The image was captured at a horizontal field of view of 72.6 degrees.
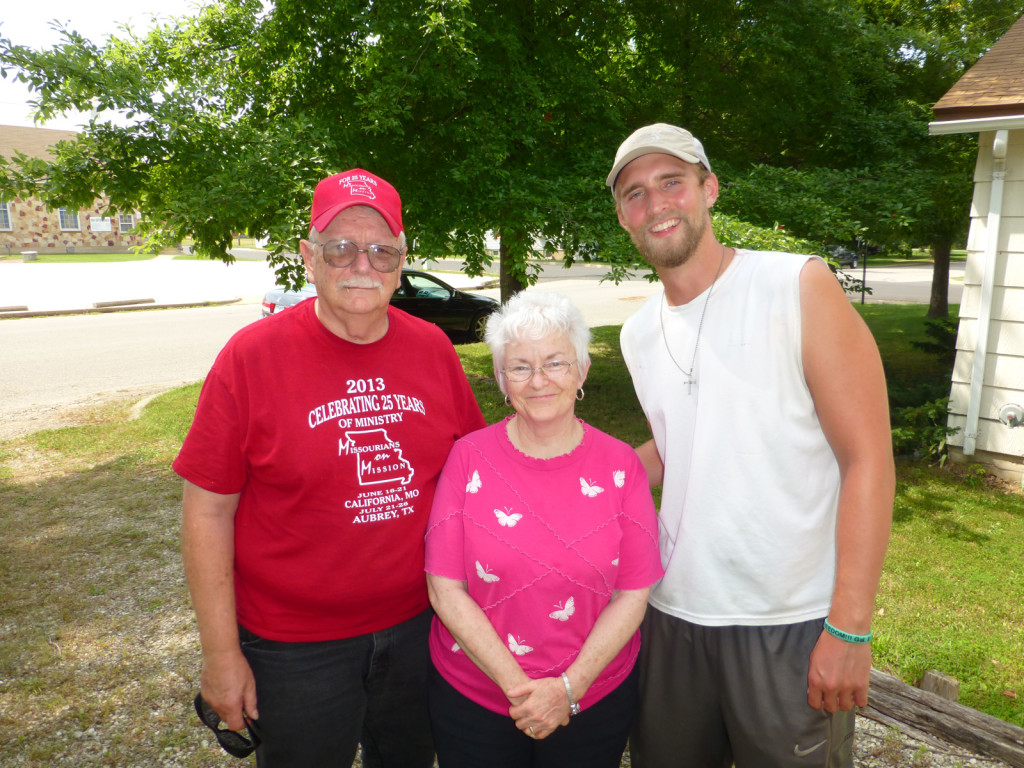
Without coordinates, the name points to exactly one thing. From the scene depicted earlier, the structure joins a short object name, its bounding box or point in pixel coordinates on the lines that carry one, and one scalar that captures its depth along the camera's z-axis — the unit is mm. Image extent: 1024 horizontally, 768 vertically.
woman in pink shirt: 1988
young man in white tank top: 1862
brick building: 45969
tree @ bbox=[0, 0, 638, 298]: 5594
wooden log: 3020
